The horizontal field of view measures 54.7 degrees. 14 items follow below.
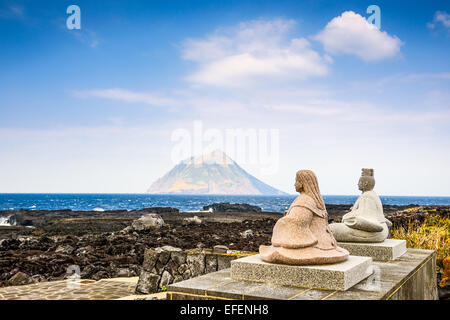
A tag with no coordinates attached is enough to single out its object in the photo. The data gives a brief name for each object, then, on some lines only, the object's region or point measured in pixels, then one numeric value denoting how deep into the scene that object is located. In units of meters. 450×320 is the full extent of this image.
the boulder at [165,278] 10.38
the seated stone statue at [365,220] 7.93
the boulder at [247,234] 18.94
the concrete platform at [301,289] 5.05
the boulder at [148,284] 10.45
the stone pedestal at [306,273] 5.32
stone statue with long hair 5.68
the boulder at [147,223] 21.69
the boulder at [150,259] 10.69
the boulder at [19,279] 11.99
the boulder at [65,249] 15.93
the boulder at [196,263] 9.90
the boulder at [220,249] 10.24
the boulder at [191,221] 26.30
